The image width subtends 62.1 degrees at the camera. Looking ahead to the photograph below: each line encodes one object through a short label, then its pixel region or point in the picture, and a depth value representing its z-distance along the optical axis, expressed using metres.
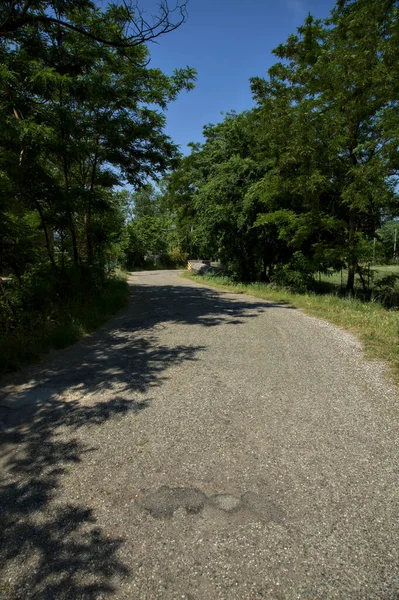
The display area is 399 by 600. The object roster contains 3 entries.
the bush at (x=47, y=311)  5.61
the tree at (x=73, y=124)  6.80
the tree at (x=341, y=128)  9.99
